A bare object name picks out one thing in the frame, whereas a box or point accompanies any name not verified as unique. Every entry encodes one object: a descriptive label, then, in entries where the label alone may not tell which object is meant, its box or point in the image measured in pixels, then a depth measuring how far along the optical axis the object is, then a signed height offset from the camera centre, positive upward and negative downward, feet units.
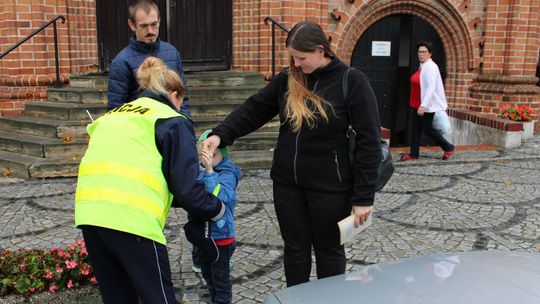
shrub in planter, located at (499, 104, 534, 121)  30.22 -2.10
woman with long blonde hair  8.44 -1.31
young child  9.29 -2.94
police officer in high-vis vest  7.23 -1.70
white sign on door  32.68 +1.76
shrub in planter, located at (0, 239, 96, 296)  10.02 -4.06
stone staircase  21.64 -2.56
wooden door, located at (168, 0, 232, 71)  29.35 +2.34
